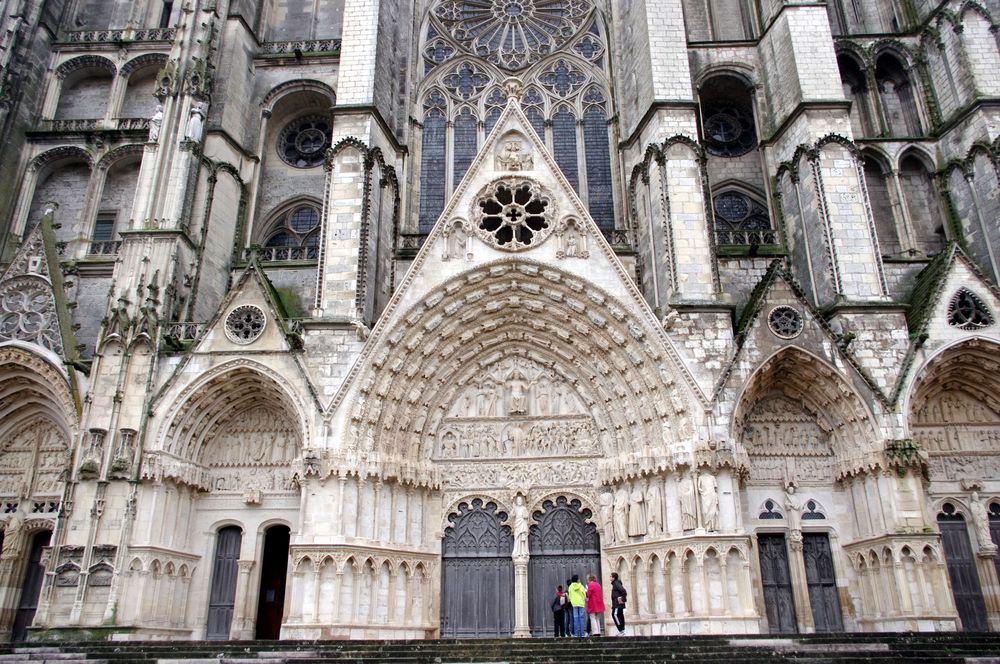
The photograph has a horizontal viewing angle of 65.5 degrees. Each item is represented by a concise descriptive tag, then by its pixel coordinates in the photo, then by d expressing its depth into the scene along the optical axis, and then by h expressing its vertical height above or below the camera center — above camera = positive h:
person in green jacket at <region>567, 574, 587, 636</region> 12.95 +0.64
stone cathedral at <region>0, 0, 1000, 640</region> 13.80 +5.15
